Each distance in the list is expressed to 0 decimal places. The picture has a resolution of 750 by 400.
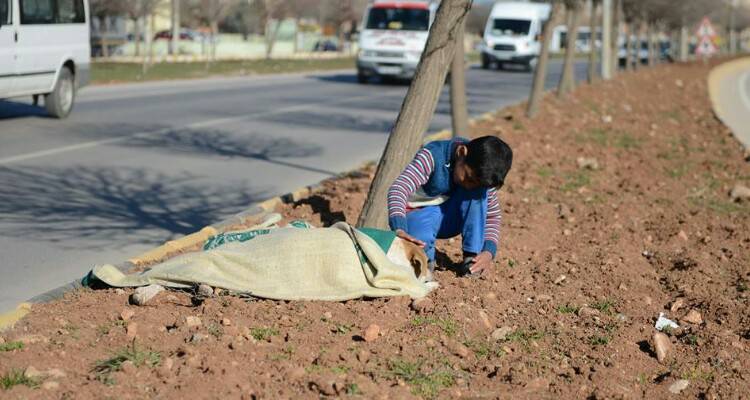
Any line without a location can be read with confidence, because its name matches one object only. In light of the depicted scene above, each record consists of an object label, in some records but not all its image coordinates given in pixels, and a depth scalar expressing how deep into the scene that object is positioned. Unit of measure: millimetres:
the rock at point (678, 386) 4863
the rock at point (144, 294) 5688
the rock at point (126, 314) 5409
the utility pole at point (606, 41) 37344
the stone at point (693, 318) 6172
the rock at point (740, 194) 11609
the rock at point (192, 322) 5277
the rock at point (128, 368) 4523
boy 5934
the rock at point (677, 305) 6464
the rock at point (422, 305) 5840
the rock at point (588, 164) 13352
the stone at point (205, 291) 5781
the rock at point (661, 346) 5352
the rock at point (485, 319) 5712
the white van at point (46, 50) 16000
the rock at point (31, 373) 4406
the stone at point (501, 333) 5536
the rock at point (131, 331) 5081
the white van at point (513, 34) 48312
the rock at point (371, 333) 5246
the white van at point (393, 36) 31547
